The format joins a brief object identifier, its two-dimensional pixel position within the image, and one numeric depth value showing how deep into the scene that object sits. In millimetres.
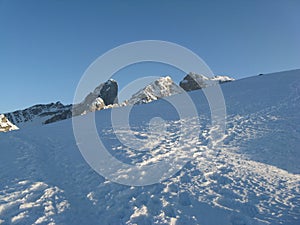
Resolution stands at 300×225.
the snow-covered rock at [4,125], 71000
